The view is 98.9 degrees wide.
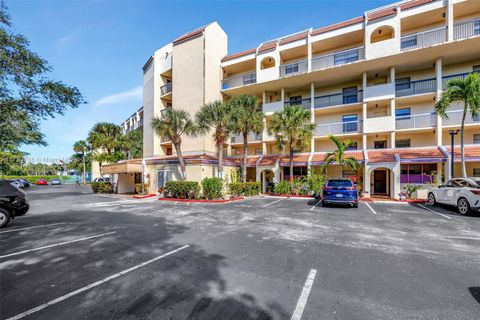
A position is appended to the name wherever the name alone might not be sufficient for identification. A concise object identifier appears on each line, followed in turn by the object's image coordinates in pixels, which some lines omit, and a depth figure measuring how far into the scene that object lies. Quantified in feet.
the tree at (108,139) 102.73
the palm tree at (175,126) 58.08
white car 31.42
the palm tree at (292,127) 59.52
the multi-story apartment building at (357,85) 55.11
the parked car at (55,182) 160.86
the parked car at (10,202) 26.18
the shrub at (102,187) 77.36
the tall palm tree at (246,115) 58.13
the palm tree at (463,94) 40.57
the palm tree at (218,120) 56.70
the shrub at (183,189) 54.08
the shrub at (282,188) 62.69
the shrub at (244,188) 61.14
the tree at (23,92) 38.87
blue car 38.75
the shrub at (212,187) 51.98
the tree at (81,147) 147.33
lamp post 47.01
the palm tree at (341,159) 56.80
